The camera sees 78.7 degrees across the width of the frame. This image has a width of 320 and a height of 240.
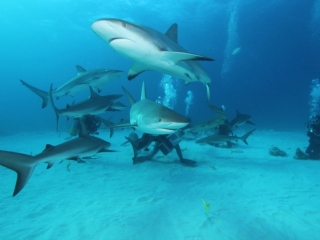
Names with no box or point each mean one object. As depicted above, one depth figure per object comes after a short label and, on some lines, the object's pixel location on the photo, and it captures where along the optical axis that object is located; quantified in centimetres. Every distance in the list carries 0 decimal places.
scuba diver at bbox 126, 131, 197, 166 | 752
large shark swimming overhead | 264
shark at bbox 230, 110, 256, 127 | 1015
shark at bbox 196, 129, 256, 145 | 826
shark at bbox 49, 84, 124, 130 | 648
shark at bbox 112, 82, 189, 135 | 329
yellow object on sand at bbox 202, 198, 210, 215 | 415
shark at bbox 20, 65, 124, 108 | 707
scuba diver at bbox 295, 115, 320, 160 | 890
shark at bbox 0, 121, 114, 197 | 293
